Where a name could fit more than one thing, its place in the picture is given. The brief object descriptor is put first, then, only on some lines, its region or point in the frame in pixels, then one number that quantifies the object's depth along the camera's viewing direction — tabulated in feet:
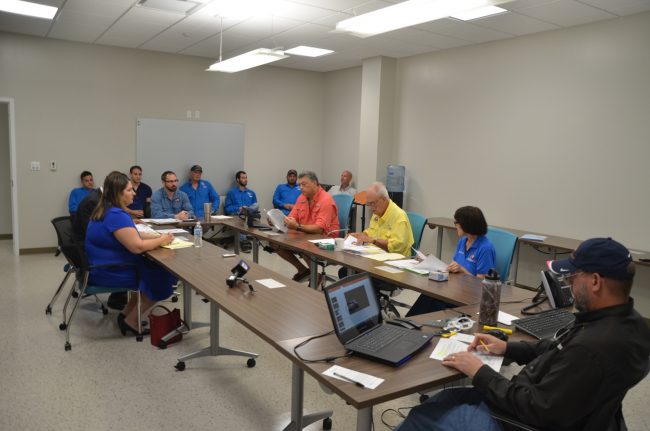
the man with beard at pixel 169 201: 18.85
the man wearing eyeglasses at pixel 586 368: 4.71
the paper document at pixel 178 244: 12.82
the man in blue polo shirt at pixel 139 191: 22.13
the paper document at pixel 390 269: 10.58
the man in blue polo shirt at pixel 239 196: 25.13
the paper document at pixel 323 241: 13.64
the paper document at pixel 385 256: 11.82
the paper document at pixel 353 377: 5.34
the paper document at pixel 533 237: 16.38
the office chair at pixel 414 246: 11.72
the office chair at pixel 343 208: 17.39
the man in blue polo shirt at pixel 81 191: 21.72
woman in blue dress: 11.57
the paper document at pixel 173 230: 15.20
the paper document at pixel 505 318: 7.52
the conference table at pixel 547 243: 14.44
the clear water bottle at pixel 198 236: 13.12
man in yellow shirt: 13.07
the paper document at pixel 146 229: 13.98
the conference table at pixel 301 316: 5.48
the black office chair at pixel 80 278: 11.53
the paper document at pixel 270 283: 9.38
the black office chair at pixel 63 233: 13.93
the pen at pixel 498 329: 7.05
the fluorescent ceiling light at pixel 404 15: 9.77
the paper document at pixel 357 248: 12.62
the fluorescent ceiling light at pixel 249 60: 14.92
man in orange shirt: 15.80
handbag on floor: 11.94
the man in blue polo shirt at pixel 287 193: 26.21
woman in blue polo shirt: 10.19
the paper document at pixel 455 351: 6.04
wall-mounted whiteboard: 23.75
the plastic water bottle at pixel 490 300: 7.16
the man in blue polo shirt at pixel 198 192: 23.73
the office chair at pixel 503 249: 10.68
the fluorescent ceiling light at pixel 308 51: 21.70
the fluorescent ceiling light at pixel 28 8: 15.91
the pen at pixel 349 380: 5.31
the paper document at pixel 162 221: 17.23
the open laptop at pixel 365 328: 6.04
